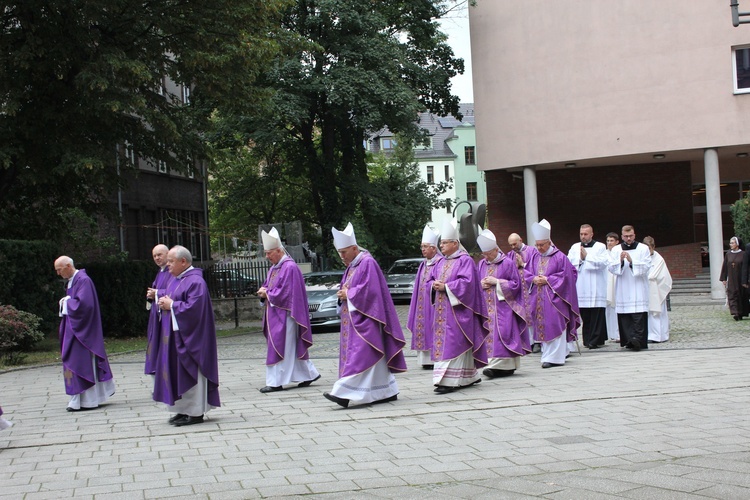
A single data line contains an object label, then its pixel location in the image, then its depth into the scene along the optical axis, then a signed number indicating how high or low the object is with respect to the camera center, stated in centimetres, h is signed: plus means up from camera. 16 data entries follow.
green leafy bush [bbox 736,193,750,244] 2445 +7
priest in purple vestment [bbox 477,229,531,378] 1180 -102
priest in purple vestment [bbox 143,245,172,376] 949 -58
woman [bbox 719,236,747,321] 1945 -133
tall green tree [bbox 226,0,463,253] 2947 +513
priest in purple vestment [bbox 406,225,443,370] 1242 -102
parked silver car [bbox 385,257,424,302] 3131 -128
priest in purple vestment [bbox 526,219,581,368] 1296 -95
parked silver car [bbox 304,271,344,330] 2183 -141
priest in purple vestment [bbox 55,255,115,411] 1056 -103
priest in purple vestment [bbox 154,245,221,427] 905 -101
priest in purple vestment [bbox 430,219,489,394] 1057 -97
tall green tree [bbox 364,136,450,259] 3231 +115
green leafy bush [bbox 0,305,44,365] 1552 -123
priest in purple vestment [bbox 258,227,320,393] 1164 -104
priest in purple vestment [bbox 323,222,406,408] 978 -107
